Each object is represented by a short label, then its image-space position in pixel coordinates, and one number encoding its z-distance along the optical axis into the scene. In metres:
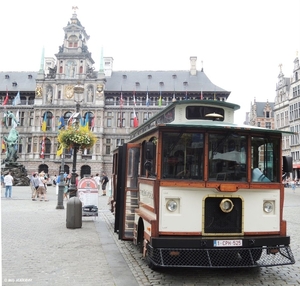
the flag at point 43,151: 59.79
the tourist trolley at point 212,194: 5.84
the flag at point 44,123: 57.10
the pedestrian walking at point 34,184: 20.94
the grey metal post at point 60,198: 16.25
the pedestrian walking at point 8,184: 21.88
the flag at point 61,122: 42.31
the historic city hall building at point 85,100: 60.59
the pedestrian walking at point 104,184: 27.78
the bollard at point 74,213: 10.83
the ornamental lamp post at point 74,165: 15.13
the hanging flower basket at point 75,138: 16.08
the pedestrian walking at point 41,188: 21.05
